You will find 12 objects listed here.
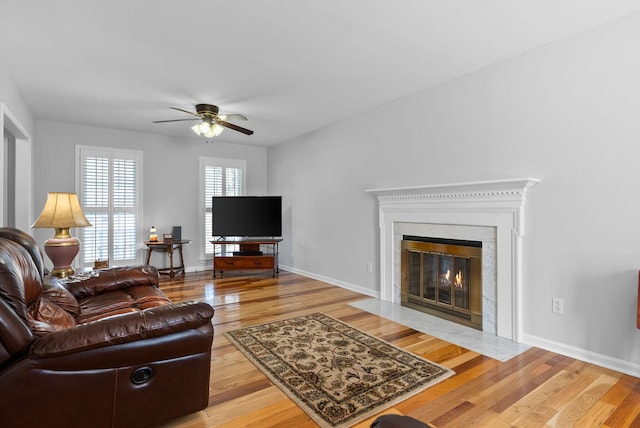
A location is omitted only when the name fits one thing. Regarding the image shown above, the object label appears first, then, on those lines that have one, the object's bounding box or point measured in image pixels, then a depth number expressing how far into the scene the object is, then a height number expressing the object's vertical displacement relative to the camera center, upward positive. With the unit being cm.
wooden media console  597 -77
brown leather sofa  143 -68
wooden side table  566 -56
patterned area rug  207 -113
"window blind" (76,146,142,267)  552 +26
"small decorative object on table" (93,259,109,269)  503 -70
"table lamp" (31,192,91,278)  319 -7
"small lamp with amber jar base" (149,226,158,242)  579 -31
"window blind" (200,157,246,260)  658 +67
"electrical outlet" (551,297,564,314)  283 -75
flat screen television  617 +1
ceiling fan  409 +118
